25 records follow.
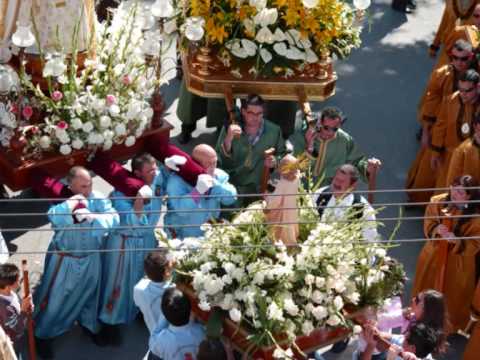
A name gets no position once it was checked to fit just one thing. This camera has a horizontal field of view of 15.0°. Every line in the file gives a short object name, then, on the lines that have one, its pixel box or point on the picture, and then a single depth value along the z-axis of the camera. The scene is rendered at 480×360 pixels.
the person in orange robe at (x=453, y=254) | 13.08
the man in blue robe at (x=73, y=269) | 12.59
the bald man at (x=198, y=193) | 13.45
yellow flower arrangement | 15.12
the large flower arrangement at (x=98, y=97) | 13.79
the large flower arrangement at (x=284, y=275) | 10.83
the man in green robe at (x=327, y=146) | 14.71
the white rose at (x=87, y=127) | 13.78
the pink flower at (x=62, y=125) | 13.63
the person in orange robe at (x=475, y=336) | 13.21
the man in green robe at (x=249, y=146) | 14.93
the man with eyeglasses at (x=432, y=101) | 16.11
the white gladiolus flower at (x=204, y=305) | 10.92
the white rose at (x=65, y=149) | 13.79
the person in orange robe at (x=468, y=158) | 13.79
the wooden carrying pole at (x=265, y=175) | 14.26
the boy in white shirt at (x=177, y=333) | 11.07
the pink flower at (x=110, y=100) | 13.87
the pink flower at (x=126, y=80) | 14.26
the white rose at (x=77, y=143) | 13.84
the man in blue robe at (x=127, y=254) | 13.18
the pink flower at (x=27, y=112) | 13.68
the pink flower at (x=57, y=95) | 13.64
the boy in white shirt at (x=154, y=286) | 11.65
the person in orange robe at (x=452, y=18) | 18.64
